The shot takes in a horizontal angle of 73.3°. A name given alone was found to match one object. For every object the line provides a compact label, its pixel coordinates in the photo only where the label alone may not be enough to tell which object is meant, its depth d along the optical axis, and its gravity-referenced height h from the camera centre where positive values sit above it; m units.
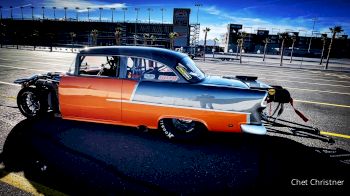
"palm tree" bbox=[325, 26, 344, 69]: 38.00 +4.43
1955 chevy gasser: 3.93 -0.81
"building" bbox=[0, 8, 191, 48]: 94.78 +6.80
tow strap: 4.65 -0.81
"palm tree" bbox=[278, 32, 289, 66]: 54.32 +4.17
